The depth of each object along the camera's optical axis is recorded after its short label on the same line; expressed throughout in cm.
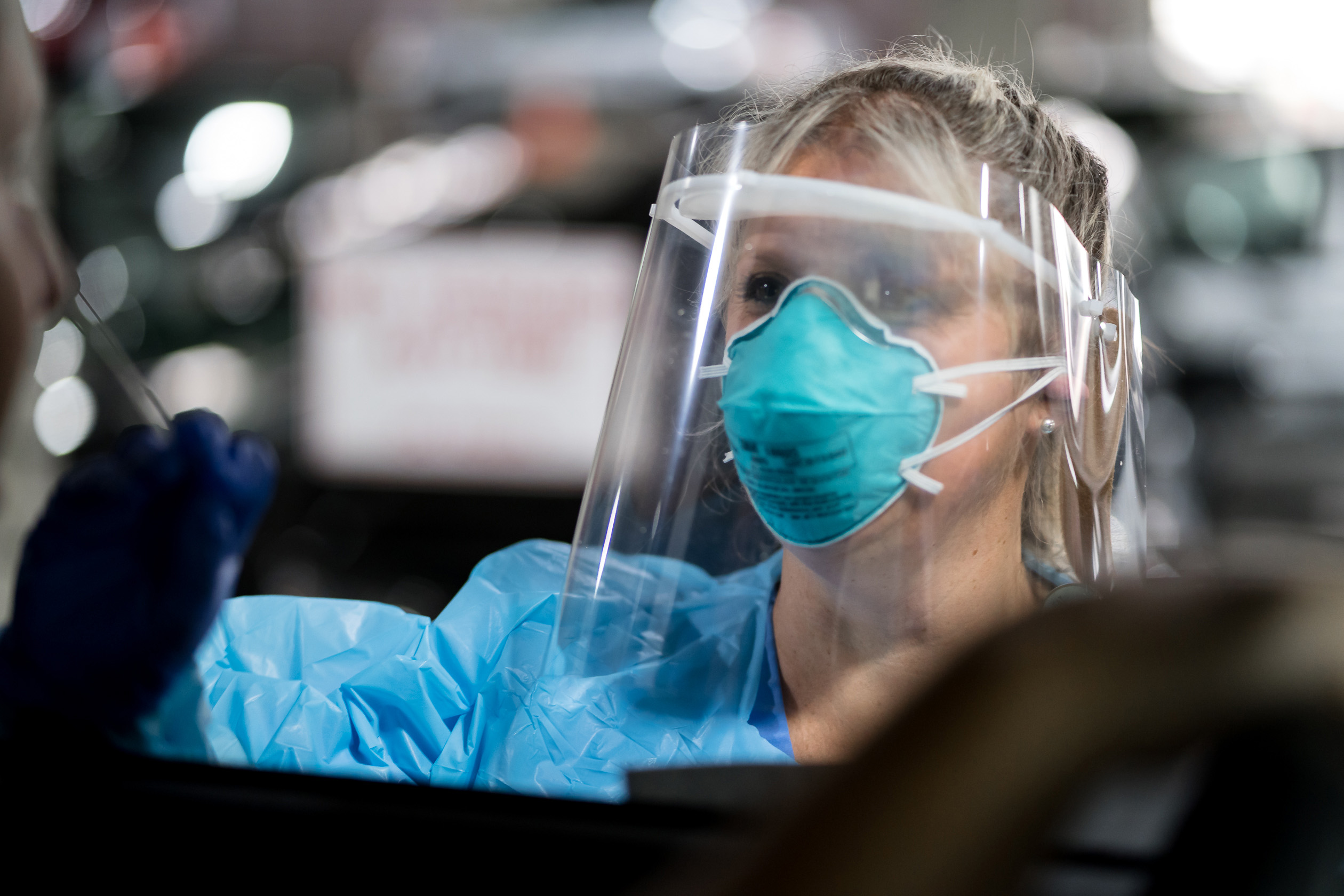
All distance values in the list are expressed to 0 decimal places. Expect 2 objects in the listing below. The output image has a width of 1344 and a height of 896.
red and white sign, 546
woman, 212
